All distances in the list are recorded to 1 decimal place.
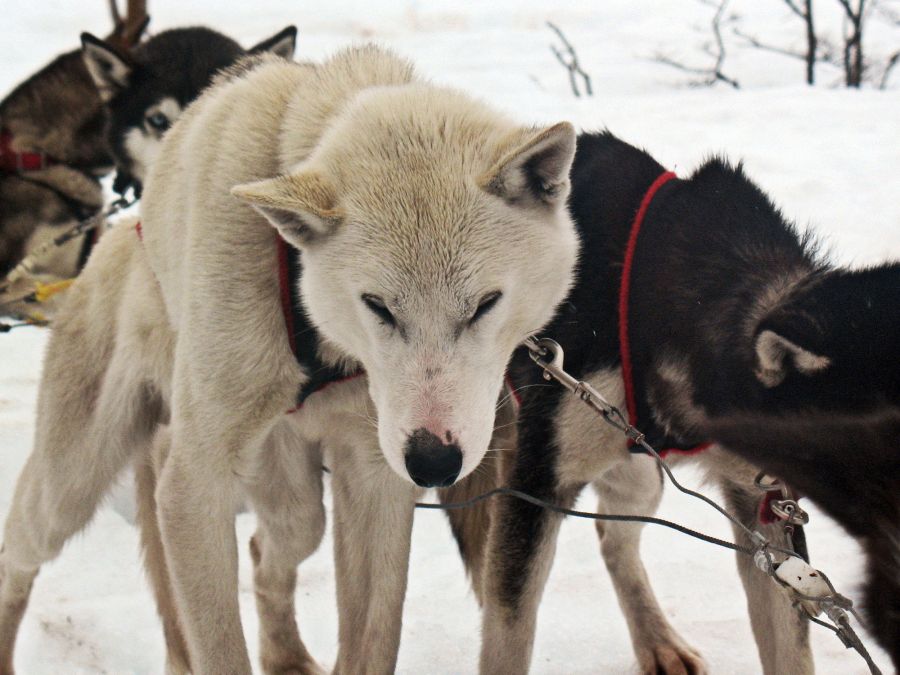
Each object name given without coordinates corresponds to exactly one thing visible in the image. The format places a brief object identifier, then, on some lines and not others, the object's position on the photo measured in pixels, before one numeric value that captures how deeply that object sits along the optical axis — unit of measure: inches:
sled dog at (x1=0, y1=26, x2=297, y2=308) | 212.7
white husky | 75.5
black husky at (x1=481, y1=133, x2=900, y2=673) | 82.1
